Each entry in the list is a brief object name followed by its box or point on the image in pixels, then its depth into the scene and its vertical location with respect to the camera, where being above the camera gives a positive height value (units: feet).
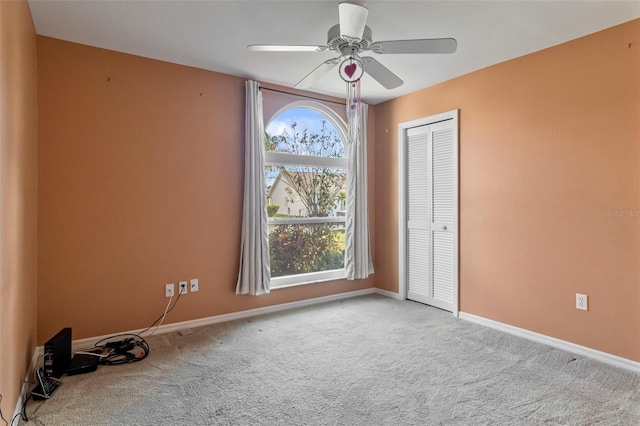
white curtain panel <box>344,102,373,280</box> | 14.20 -0.18
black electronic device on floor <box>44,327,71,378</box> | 7.70 -3.08
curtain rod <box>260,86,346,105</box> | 12.48 +4.27
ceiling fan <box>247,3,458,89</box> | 6.67 +3.39
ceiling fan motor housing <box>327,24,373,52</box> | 7.53 +3.58
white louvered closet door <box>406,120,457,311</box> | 12.53 -0.12
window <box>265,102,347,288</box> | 13.10 +0.73
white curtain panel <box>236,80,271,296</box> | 11.75 +0.30
